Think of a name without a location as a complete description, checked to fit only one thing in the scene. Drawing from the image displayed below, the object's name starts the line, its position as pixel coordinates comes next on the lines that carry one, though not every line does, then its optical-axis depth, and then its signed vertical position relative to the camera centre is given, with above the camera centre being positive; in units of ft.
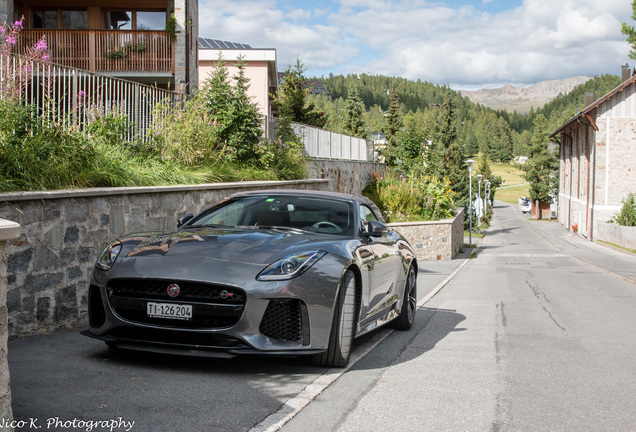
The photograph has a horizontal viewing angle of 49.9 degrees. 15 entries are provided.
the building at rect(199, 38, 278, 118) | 127.34 +24.30
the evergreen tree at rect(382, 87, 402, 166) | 262.88 +27.39
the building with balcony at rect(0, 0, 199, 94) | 81.10 +17.08
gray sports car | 15.44 -2.48
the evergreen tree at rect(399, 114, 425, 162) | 164.76 +10.30
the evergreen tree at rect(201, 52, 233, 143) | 46.21 +6.09
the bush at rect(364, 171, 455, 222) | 92.79 -1.33
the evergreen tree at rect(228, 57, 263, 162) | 46.57 +4.22
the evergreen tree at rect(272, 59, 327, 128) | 136.78 +19.65
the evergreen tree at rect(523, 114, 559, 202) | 302.86 +9.64
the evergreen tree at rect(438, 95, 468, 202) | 225.56 +14.20
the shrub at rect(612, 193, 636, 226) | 133.18 -4.78
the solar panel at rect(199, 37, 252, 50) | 130.09 +27.74
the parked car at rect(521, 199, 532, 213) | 343.91 -9.10
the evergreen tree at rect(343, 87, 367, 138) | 221.25 +24.33
